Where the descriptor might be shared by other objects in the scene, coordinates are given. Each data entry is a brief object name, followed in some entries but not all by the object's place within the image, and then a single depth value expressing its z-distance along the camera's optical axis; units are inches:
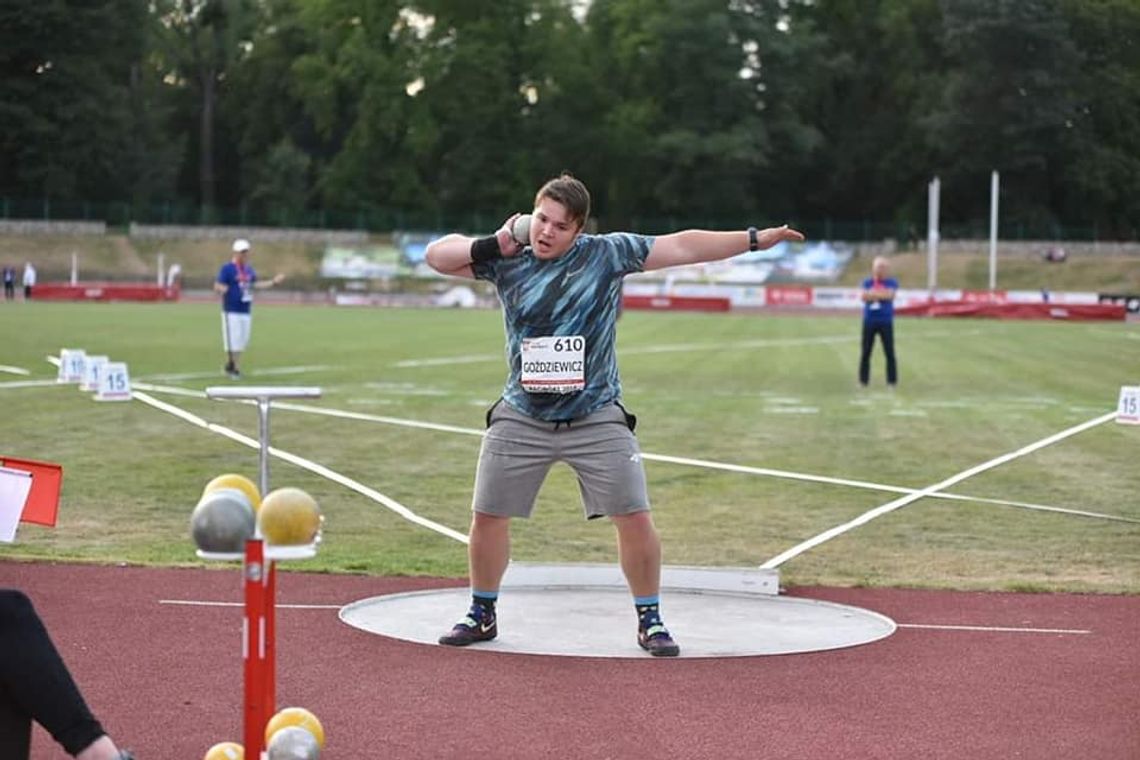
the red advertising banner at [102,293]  2903.5
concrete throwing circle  337.7
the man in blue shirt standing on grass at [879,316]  1037.2
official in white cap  1022.4
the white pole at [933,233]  2839.6
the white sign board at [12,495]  288.8
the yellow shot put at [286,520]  211.0
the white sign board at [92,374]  883.4
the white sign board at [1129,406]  763.4
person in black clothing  217.3
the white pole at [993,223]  2862.2
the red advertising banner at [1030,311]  2455.7
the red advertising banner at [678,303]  2787.9
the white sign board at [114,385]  851.4
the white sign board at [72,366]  941.2
